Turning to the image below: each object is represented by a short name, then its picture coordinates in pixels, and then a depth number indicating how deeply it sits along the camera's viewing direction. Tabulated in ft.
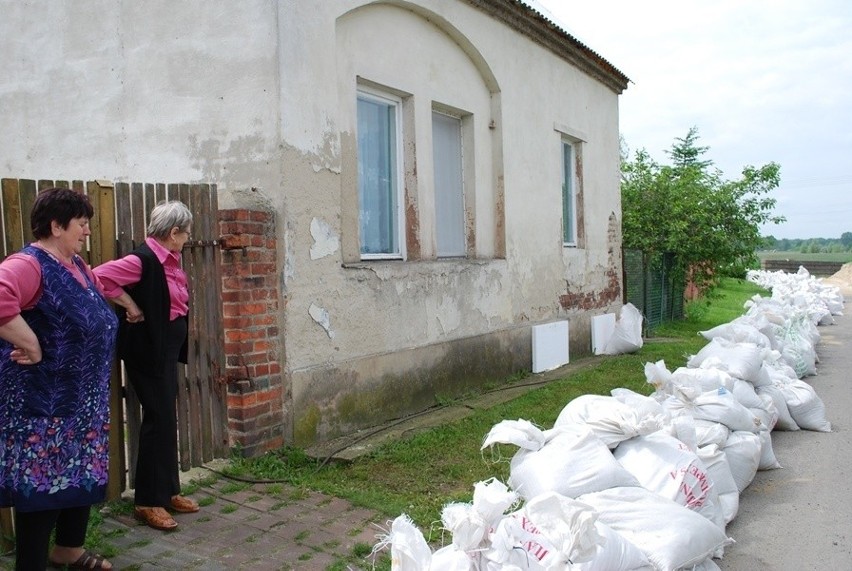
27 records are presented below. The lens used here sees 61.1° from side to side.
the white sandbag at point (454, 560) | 8.17
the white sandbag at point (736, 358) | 18.88
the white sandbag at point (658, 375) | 16.16
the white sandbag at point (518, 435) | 11.31
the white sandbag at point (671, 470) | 11.75
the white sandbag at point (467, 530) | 8.48
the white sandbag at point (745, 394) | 17.69
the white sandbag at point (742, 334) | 23.93
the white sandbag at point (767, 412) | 17.79
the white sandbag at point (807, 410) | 20.49
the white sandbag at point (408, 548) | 8.01
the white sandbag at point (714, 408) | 15.29
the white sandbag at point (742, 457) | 14.84
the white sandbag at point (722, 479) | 13.37
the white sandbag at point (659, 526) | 10.16
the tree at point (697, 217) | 48.93
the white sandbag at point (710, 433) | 14.20
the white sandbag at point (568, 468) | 11.00
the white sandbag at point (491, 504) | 8.64
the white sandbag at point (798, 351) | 27.91
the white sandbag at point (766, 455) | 16.66
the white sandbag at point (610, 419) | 12.54
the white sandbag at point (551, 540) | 8.54
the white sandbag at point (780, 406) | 19.90
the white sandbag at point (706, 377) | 16.57
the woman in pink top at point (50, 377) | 9.13
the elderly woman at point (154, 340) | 11.96
